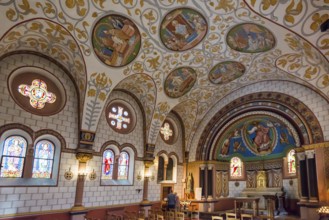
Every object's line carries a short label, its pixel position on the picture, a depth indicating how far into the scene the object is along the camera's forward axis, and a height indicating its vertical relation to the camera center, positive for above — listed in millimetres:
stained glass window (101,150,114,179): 14777 +194
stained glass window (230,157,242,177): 20336 +366
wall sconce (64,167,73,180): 12758 -417
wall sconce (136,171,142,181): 16256 -453
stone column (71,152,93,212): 12801 -581
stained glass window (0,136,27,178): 11016 +337
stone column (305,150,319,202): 13081 -132
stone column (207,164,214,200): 18533 -747
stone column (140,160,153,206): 16266 -849
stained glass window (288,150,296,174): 16906 +741
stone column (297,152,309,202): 13655 -204
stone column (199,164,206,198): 18572 -657
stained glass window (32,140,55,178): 12023 +297
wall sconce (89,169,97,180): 13742 -410
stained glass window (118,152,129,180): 15664 +126
